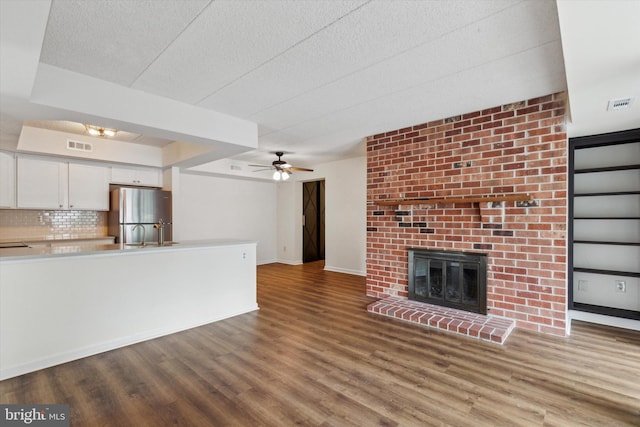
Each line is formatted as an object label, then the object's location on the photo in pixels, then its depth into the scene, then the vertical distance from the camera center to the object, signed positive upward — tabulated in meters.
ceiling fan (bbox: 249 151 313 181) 5.38 +0.74
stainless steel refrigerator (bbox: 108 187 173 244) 4.62 -0.04
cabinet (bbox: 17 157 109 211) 4.19 +0.39
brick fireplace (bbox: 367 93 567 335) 2.97 +0.06
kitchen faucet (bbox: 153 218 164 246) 3.50 -0.26
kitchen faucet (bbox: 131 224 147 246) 4.70 -0.29
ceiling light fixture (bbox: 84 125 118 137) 3.86 +1.08
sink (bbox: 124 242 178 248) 3.27 -0.40
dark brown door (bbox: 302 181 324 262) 7.88 -0.32
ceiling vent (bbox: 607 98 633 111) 2.34 +0.85
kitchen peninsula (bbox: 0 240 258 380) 2.36 -0.84
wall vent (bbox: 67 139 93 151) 4.29 +0.98
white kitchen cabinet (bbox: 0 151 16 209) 4.00 +0.43
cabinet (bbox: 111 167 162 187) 4.95 +0.60
